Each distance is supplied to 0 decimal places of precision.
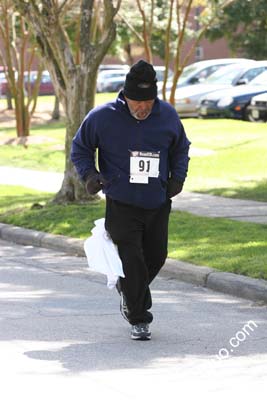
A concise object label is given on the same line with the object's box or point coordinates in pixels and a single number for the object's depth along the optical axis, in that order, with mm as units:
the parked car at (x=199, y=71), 34784
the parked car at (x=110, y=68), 58950
